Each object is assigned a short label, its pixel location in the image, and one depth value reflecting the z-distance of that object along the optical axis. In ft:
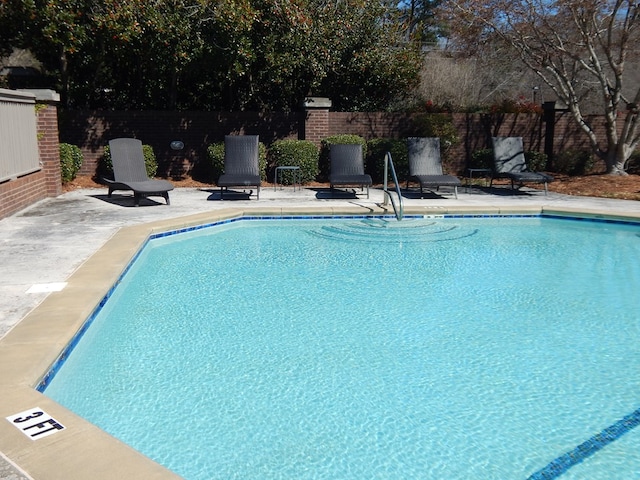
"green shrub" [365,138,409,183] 46.78
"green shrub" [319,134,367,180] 46.75
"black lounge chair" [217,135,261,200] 40.68
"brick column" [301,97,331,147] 47.88
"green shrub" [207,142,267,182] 45.44
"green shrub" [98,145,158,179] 45.09
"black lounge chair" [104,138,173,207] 34.78
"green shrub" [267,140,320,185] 46.29
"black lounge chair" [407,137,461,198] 41.91
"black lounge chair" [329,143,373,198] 41.47
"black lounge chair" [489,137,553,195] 43.75
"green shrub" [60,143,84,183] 41.78
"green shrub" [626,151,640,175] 48.19
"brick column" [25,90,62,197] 37.37
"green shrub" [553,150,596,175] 49.60
